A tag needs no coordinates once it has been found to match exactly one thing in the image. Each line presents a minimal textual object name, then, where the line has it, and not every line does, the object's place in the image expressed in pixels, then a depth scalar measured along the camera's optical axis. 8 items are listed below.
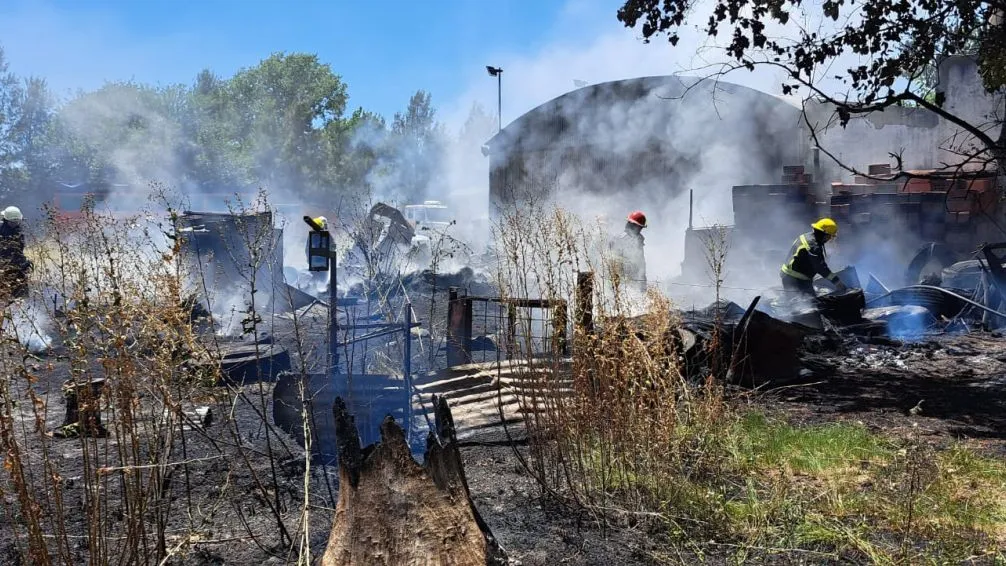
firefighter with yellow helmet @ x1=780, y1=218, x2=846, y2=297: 9.78
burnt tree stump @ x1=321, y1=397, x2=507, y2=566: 2.81
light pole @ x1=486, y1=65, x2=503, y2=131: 29.99
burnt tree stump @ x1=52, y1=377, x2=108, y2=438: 2.56
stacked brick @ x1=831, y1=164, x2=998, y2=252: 13.40
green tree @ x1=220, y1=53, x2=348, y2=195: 47.28
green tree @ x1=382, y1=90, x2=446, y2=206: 35.56
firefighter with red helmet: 10.34
